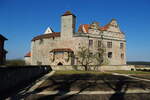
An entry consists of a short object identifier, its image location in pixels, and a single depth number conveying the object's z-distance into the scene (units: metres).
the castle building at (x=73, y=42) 44.44
